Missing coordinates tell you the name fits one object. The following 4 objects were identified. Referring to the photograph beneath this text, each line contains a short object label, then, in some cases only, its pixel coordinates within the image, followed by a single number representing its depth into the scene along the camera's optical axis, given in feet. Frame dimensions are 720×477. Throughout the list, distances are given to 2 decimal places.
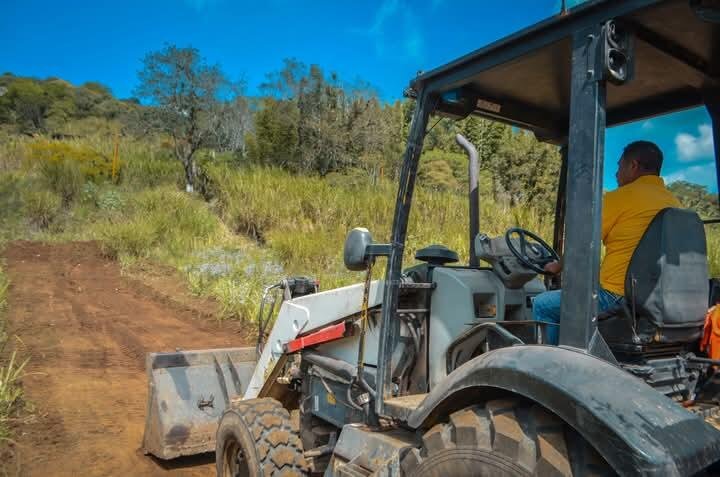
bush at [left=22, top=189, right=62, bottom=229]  49.32
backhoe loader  5.49
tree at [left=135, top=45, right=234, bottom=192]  59.00
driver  7.32
